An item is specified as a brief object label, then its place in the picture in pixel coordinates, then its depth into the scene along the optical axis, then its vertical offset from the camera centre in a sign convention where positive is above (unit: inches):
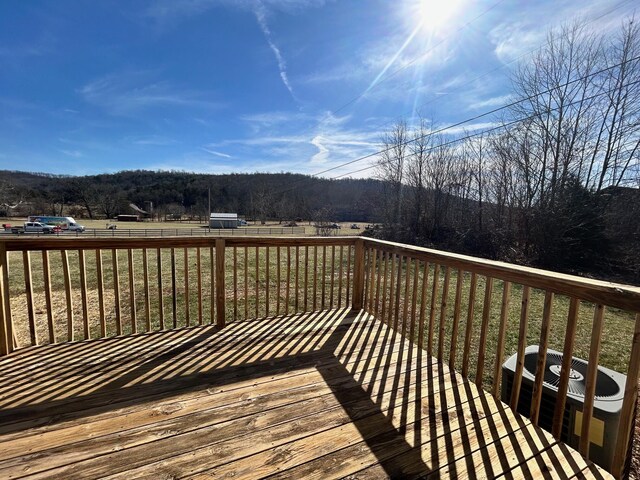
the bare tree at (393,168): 677.9 +102.1
